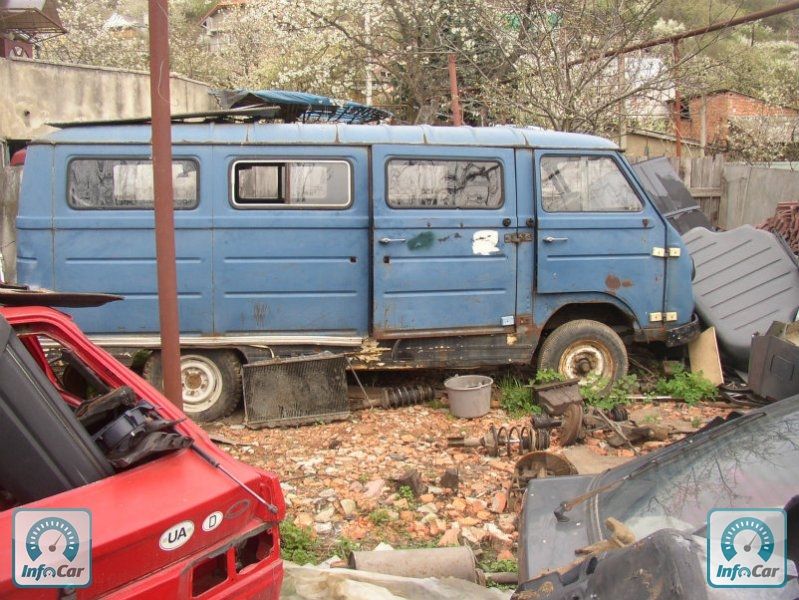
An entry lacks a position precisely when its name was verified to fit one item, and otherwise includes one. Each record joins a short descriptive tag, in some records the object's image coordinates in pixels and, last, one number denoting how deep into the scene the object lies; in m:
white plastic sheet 3.18
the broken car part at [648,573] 1.61
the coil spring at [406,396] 6.74
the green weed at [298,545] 4.09
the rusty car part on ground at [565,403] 5.64
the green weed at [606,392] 6.66
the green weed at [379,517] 4.54
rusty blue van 6.18
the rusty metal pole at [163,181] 3.69
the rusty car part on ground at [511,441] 5.48
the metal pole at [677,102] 10.28
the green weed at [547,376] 6.68
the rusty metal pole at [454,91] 9.01
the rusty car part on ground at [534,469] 4.73
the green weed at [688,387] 6.93
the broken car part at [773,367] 4.37
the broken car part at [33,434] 2.38
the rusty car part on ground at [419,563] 3.66
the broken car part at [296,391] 6.22
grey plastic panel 7.46
